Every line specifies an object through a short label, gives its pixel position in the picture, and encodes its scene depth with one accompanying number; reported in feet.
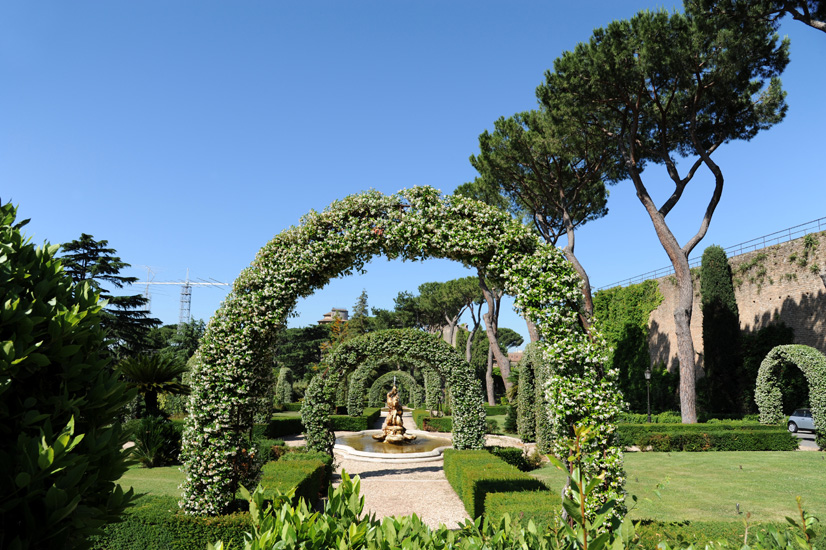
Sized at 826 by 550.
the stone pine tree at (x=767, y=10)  38.09
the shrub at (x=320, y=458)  31.48
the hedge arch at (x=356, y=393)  73.46
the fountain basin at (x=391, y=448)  44.60
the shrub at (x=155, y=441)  35.76
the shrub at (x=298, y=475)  22.78
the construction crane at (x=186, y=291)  251.39
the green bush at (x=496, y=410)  91.91
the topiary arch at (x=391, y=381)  98.78
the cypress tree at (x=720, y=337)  62.85
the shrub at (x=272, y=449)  33.92
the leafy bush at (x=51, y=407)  6.17
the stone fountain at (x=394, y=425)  53.52
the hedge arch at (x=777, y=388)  47.55
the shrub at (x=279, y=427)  54.34
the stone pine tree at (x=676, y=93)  46.06
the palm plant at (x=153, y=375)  37.04
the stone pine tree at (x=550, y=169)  56.65
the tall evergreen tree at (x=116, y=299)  75.05
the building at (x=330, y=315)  291.32
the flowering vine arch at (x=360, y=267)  16.52
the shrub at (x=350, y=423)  68.44
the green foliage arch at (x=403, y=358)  36.40
